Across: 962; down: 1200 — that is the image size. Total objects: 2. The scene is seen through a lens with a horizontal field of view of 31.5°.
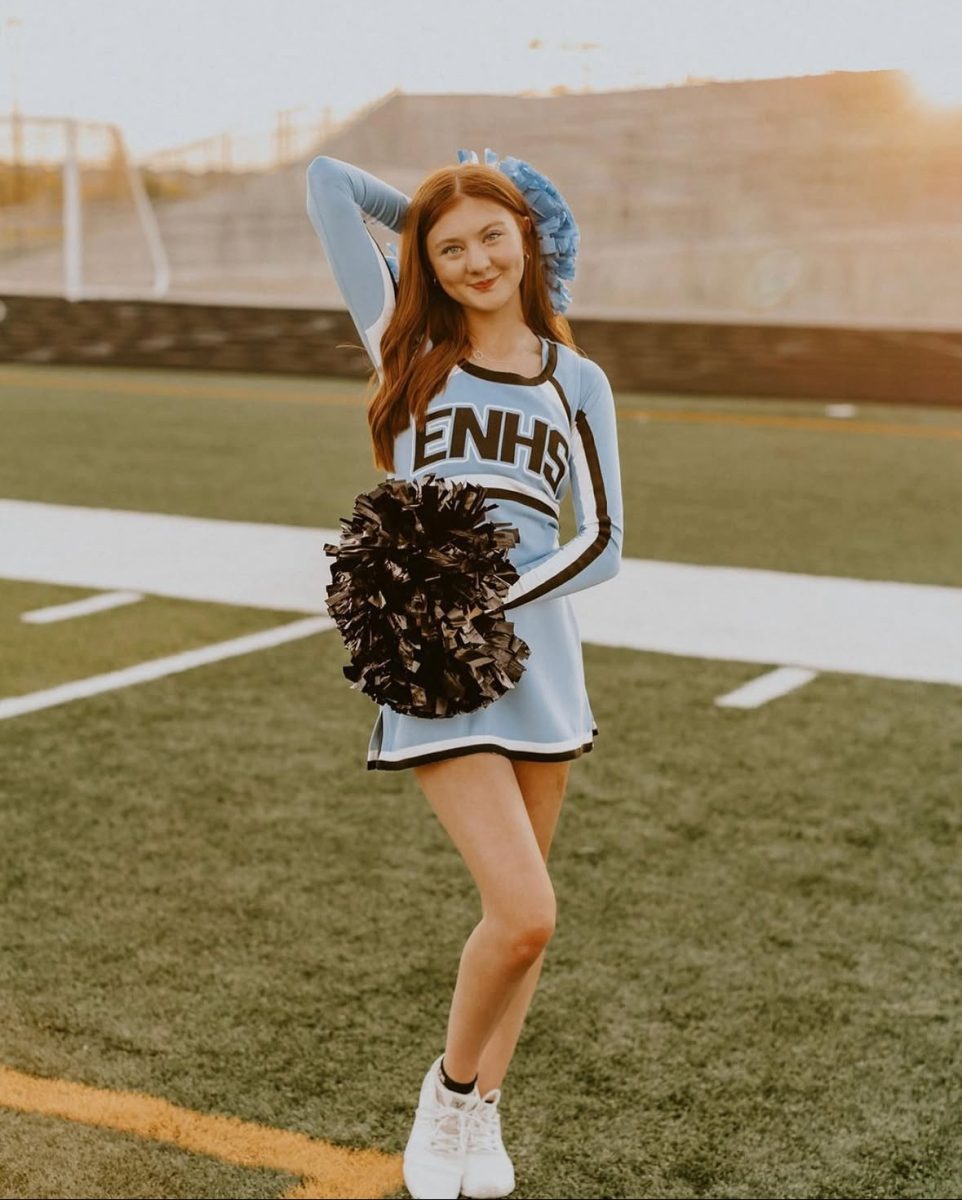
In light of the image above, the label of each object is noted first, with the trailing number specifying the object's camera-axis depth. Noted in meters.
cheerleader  2.51
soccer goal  21.09
